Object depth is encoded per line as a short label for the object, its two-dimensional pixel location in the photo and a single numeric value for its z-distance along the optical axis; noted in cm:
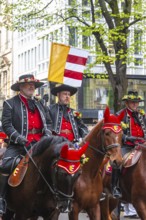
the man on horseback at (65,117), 1118
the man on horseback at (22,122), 949
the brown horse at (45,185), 798
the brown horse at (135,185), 1147
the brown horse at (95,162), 1013
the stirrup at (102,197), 1089
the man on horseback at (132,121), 1238
